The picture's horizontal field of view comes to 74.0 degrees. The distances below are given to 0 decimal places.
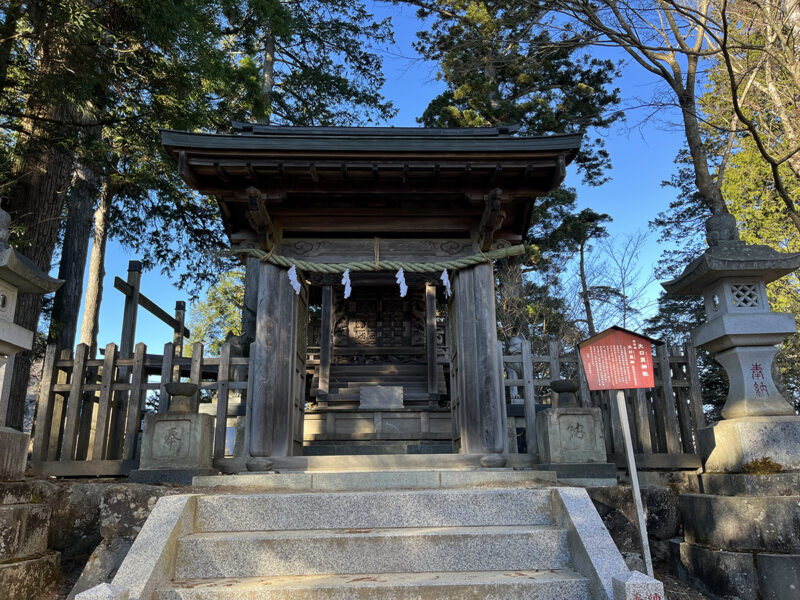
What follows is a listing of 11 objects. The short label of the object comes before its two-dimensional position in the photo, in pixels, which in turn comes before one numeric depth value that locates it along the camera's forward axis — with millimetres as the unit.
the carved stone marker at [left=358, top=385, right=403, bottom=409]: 12547
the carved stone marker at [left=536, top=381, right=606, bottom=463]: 5828
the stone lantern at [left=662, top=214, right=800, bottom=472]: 4875
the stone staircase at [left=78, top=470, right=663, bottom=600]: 3387
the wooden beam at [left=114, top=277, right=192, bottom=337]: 10117
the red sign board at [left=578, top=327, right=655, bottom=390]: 4746
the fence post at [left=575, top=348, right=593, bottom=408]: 6980
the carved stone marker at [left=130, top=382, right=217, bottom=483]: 5613
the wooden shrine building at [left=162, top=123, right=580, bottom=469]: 6469
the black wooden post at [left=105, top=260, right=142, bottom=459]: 7176
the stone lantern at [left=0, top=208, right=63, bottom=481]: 4410
